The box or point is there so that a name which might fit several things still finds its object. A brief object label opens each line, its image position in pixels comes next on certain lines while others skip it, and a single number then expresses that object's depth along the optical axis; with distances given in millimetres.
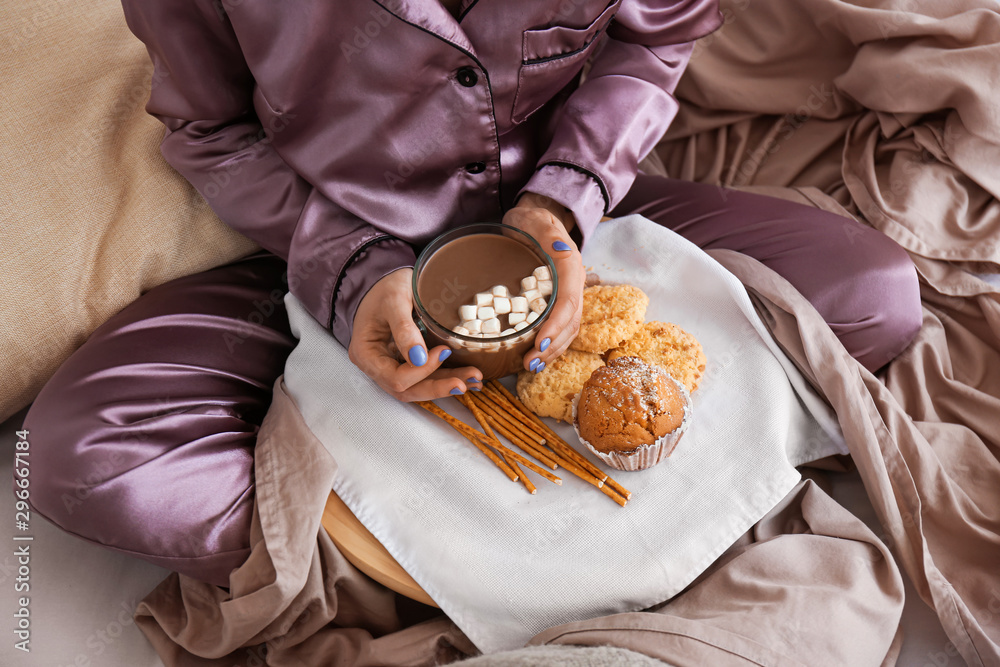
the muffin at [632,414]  941
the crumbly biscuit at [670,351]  1060
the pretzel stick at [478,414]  1030
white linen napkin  945
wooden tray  1012
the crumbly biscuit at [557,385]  1046
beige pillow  1194
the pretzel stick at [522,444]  1013
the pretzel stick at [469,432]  1007
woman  979
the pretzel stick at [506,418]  1036
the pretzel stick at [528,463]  1002
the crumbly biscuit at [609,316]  1064
